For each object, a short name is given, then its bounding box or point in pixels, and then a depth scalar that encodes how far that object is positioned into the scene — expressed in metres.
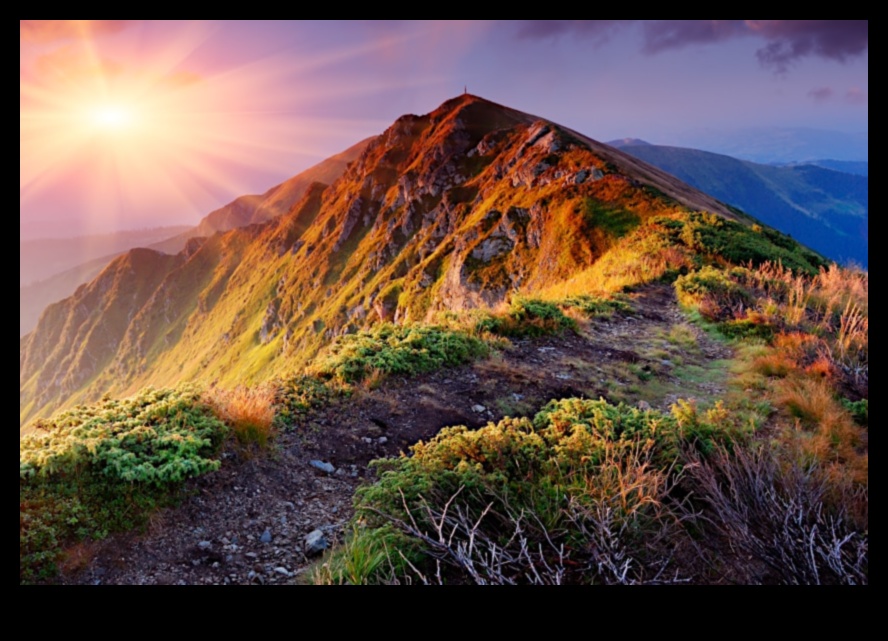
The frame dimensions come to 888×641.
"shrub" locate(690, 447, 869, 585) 3.15
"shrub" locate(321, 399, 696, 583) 3.27
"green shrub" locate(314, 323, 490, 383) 7.27
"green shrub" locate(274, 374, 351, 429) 5.99
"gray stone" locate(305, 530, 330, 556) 3.80
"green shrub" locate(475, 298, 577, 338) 10.13
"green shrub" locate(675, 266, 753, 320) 12.32
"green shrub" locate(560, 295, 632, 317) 12.51
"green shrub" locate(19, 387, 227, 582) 3.46
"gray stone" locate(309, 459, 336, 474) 5.11
